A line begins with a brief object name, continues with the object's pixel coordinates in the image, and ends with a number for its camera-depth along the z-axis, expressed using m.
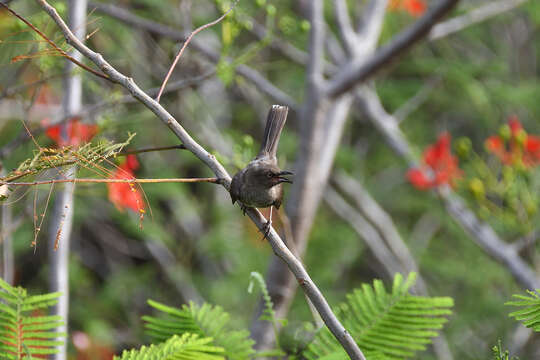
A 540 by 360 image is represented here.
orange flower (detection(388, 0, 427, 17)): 12.09
